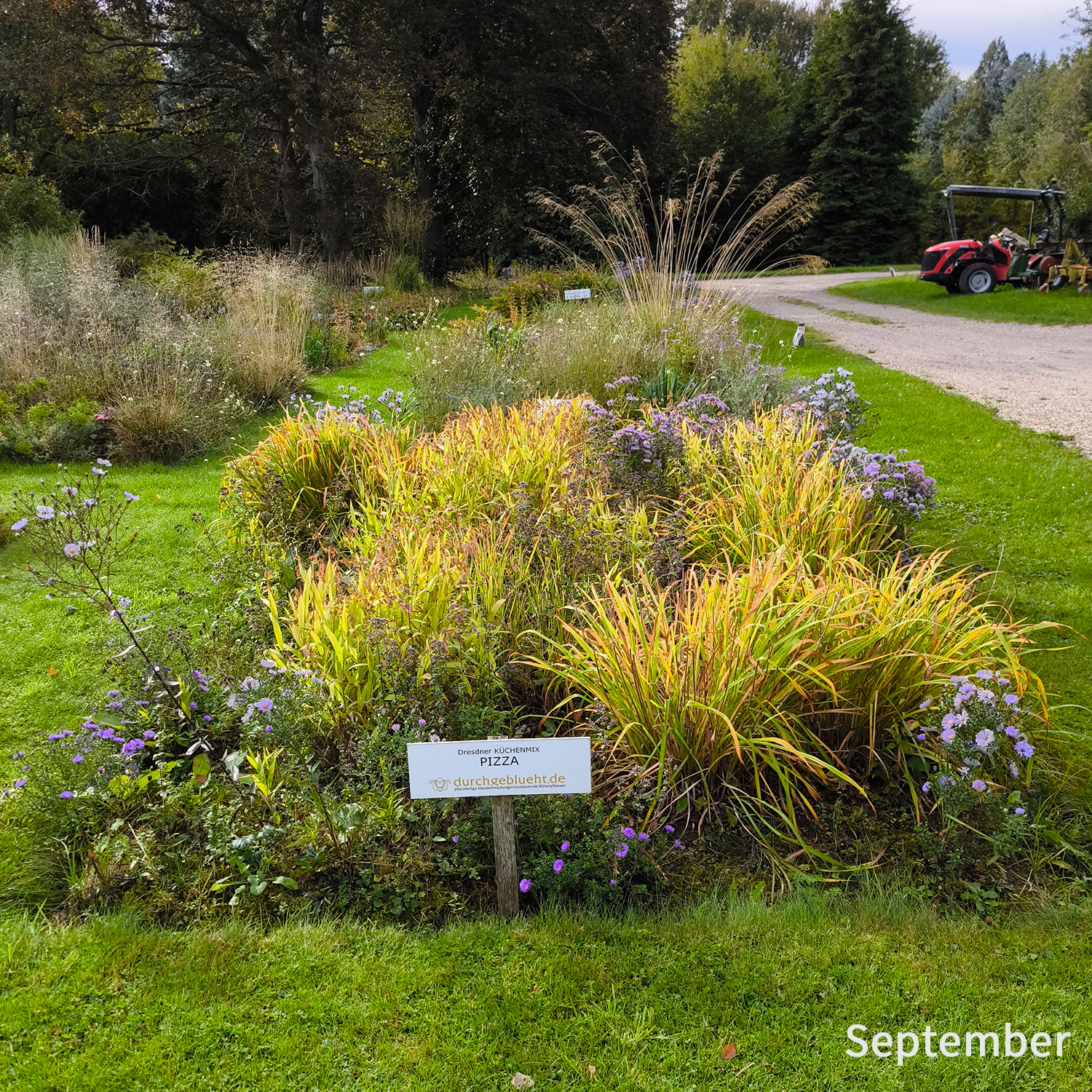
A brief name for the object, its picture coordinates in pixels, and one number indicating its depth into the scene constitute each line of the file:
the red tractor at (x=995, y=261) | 13.08
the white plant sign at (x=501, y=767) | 1.86
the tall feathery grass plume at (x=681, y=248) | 5.90
